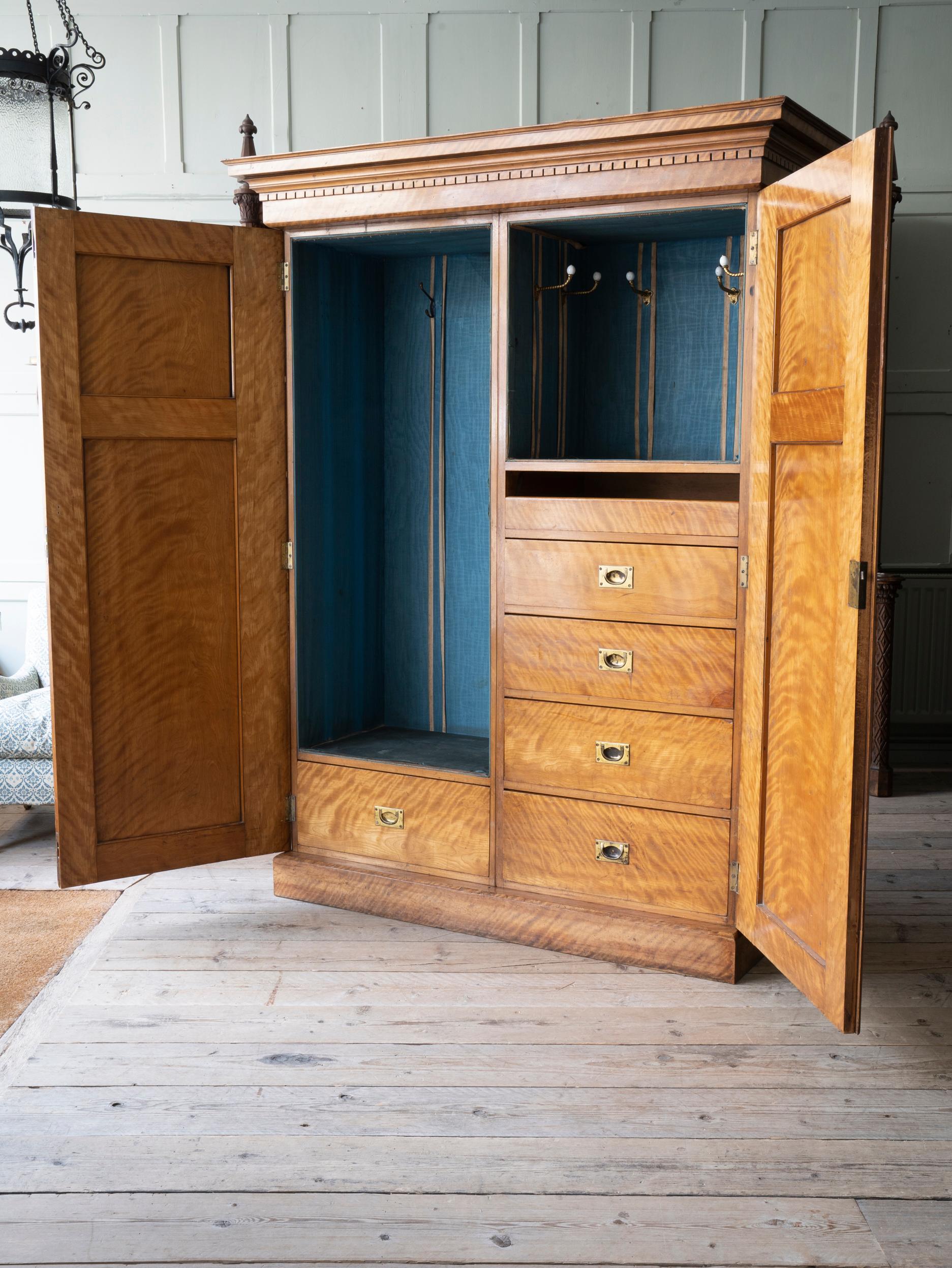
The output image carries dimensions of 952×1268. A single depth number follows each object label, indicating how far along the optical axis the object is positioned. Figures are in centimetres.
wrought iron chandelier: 287
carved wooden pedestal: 459
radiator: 498
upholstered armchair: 394
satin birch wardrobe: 264
